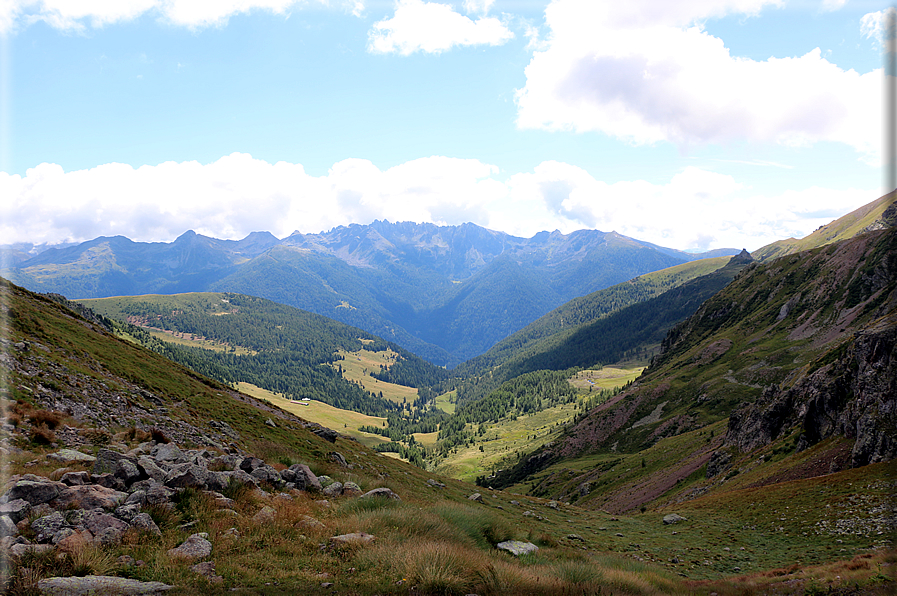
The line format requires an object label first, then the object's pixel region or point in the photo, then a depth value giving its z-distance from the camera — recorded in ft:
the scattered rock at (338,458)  114.26
